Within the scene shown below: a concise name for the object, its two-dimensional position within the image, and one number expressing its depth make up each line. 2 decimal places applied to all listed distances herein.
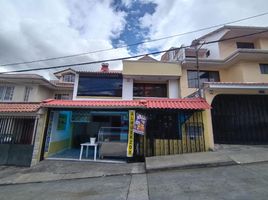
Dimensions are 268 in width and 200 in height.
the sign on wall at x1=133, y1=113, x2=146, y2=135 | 7.52
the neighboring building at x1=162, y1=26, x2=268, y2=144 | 8.48
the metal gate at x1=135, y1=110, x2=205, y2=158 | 7.70
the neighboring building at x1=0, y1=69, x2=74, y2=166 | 7.75
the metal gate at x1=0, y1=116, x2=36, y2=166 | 7.73
